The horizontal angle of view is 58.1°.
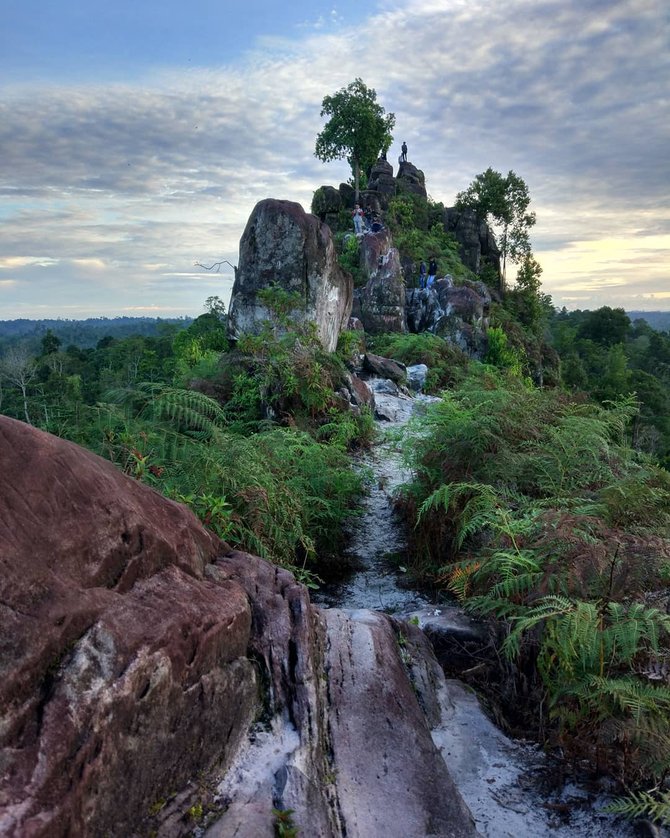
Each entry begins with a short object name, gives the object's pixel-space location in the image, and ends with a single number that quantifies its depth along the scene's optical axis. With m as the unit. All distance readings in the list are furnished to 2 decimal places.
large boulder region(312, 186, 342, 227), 28.78
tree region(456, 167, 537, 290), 31.70
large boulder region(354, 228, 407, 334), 21.16
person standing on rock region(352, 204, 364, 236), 25.28
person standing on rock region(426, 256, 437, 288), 24.65
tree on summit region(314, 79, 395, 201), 30.22
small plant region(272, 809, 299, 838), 2.30
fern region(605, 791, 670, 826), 2.51
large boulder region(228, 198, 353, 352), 11.25
